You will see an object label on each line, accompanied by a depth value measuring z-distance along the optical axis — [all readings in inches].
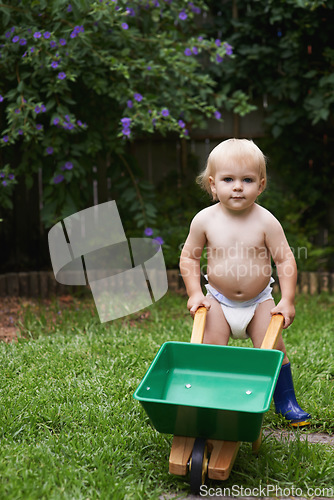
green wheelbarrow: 102.9
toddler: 113.5
